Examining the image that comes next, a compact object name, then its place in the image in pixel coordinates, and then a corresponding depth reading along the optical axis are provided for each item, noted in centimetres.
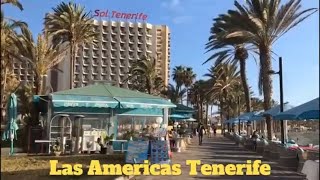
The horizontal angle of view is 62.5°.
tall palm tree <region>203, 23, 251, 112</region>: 2080
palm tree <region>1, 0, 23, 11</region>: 1320
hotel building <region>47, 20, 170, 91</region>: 9257
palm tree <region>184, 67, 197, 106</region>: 5346
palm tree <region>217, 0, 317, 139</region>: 1573
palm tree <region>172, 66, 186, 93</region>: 5318
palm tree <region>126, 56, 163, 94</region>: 3045
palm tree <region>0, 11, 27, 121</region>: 1784
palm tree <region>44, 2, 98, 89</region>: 2255
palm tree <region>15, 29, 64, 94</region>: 2074
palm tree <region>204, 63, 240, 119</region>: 3765
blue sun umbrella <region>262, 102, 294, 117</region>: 1288
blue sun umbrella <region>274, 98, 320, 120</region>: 765
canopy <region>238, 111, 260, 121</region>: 2069
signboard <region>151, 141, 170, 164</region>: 911
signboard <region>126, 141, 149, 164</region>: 902
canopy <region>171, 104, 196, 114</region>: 2204
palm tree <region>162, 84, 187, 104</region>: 4920
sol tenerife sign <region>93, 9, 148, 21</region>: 9667
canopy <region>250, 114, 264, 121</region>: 1968
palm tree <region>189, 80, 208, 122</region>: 4594
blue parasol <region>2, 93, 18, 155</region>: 1089
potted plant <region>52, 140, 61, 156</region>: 1189
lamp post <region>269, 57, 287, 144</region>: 1212
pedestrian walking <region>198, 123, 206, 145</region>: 2136
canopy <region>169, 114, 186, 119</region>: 2184
